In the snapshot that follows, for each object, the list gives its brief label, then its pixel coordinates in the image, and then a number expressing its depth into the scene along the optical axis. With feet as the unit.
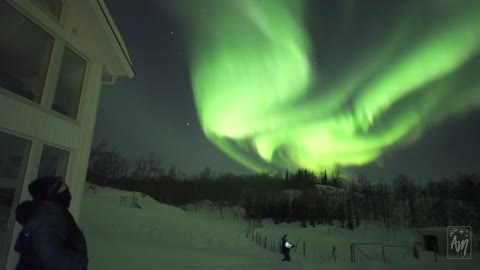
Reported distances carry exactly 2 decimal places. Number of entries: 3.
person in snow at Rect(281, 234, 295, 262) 47.34
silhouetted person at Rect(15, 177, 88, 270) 6.92
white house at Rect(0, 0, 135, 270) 15.10
